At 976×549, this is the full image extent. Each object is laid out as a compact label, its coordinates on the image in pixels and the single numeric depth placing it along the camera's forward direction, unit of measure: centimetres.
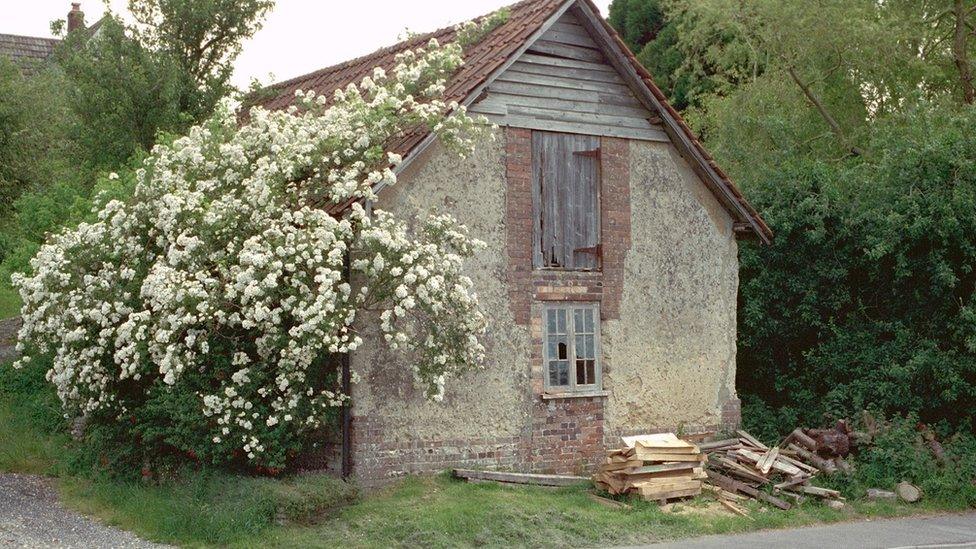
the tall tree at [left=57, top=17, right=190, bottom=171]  2020
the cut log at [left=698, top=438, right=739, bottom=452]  1664
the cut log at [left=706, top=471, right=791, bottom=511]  1518
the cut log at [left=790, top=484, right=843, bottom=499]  1554
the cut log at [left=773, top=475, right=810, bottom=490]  1548
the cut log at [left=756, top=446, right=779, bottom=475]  1579
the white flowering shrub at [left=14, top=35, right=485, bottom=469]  1312
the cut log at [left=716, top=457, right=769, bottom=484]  1577
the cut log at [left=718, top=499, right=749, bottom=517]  1464
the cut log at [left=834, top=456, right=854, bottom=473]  1619
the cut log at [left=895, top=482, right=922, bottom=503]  1588
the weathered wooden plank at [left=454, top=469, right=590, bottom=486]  1454
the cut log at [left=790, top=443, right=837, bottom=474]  1620
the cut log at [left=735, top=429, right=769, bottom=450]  1697
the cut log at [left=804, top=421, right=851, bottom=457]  1656
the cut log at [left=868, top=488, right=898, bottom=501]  1579
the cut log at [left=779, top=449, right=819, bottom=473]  1603
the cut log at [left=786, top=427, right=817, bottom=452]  1659
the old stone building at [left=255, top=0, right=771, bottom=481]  1481
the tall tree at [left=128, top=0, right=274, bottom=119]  2116
